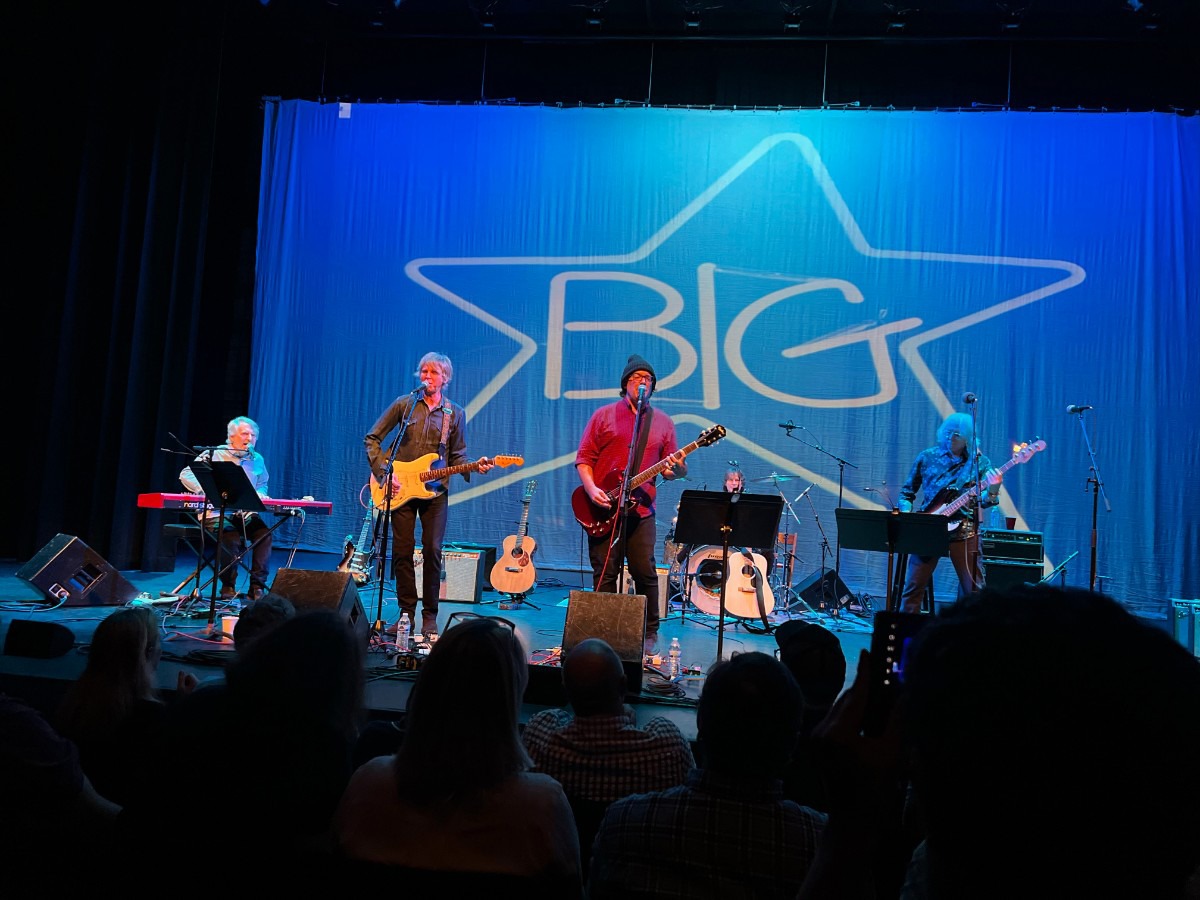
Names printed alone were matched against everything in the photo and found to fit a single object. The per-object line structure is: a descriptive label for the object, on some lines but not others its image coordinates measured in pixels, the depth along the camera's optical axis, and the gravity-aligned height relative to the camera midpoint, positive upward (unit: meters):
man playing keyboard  8.26 -0.47
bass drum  9.22 -0.81
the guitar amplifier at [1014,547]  8.86 -0.20
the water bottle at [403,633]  6.49 -1.11
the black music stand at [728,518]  6.09 -0.07
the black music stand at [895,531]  6.40 -0.09
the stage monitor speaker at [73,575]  7.85 -1.01
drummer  9.67 +0.25
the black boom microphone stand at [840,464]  10.34 +0.60
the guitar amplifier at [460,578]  9.61 -0.95
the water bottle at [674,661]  6.11 -1.09
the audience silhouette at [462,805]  1.92 -0.70
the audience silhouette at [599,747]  2.87 -0.81
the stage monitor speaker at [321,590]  5.81 -0.73
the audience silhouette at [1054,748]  0.79 -0.20
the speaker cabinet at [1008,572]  8.31 -0.42
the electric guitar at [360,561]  9.98 -0.89
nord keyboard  7.97 -0.28
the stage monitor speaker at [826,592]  9.95 -0.88
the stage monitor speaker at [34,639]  5.50 -1.10
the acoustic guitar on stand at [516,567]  9.88 -0.82
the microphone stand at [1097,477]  10.03 +0.63
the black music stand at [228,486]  6.85 -0.10
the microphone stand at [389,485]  6.54 -0.01
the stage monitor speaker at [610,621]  5.41 -0.75
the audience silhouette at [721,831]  2.04 -0.75
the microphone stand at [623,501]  6.37 +0.00
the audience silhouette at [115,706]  2.89 -0.80
